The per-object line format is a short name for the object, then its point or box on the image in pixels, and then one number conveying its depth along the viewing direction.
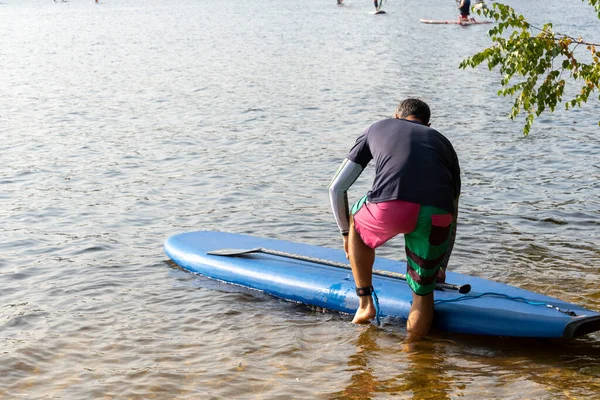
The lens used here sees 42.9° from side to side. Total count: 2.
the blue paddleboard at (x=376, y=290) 5.59
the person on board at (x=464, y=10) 40.25
